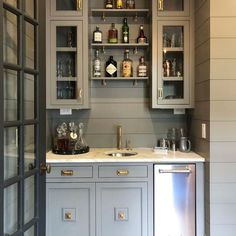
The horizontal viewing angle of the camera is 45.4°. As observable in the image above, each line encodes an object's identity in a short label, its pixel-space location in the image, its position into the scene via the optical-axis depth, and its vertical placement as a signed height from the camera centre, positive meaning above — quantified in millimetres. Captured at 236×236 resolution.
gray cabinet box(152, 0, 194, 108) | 2664 +538
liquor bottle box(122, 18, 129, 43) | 2888 +842
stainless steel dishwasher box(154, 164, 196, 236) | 2398 -786
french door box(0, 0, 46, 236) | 1444 -40
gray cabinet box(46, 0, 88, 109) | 2633 +540
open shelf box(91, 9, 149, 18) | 2789 +1005
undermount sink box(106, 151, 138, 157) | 2781 -417
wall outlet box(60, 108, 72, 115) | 2916 +3
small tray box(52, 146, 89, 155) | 2619 -374
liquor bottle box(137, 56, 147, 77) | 2861 +423
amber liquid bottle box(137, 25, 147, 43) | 2853 +759
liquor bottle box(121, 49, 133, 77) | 2877 +450
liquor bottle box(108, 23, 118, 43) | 2848 +776
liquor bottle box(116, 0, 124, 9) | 2818 +1077
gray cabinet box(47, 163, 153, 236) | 2395 -718
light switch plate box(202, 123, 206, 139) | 2339 -154
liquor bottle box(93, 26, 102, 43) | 2818 +756
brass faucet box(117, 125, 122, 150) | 2940 -270
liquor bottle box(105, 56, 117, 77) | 2881 +446
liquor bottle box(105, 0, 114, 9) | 2815 +1080
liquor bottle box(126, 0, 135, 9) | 2848 +1087
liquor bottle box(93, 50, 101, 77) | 2852 +443
